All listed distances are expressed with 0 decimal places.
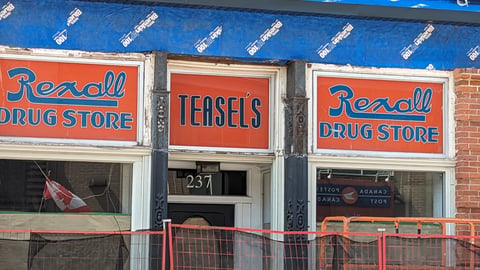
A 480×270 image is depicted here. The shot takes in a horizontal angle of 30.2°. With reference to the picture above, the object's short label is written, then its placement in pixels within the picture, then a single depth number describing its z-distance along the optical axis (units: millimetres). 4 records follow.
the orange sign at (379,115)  11156
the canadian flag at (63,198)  10367
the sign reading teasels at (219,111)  10898
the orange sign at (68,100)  10227
